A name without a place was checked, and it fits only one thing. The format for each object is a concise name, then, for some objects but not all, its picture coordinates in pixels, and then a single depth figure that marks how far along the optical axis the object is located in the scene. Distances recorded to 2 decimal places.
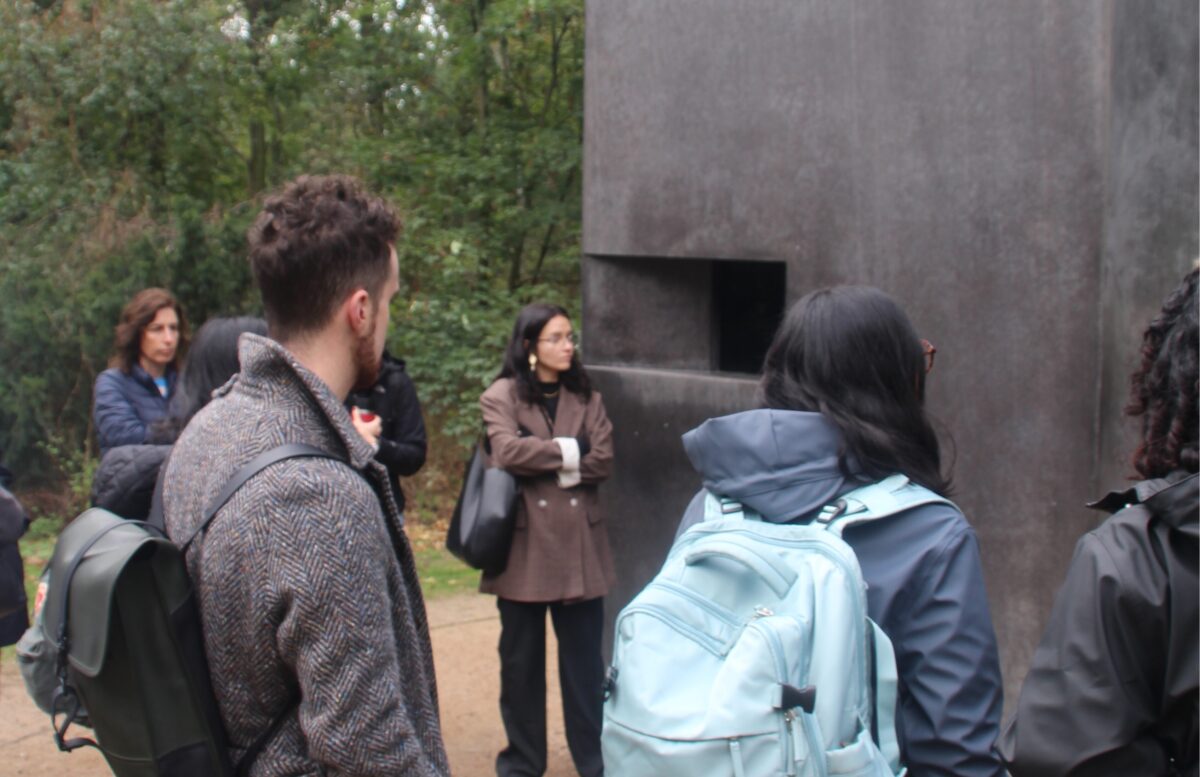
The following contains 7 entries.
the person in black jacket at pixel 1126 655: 1.81
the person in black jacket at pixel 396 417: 5.26
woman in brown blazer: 5.02
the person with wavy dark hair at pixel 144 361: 5.41
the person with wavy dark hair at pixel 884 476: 2.27
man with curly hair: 1.84
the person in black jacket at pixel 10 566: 3.65
